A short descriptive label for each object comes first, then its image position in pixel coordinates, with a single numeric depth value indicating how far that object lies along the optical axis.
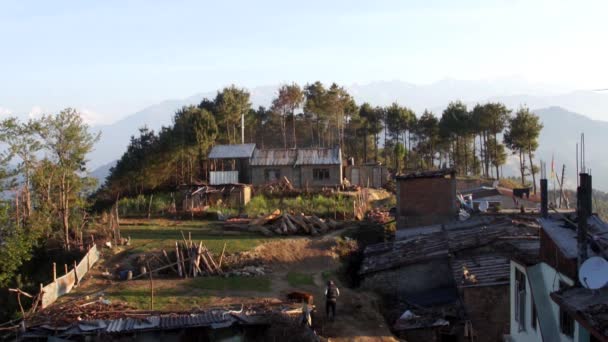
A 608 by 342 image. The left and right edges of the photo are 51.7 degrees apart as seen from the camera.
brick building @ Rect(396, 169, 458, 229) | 29.56
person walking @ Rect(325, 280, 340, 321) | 18.91
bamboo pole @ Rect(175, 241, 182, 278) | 24.09
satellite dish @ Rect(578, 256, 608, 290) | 9.55
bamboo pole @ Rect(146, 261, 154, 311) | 19.58
